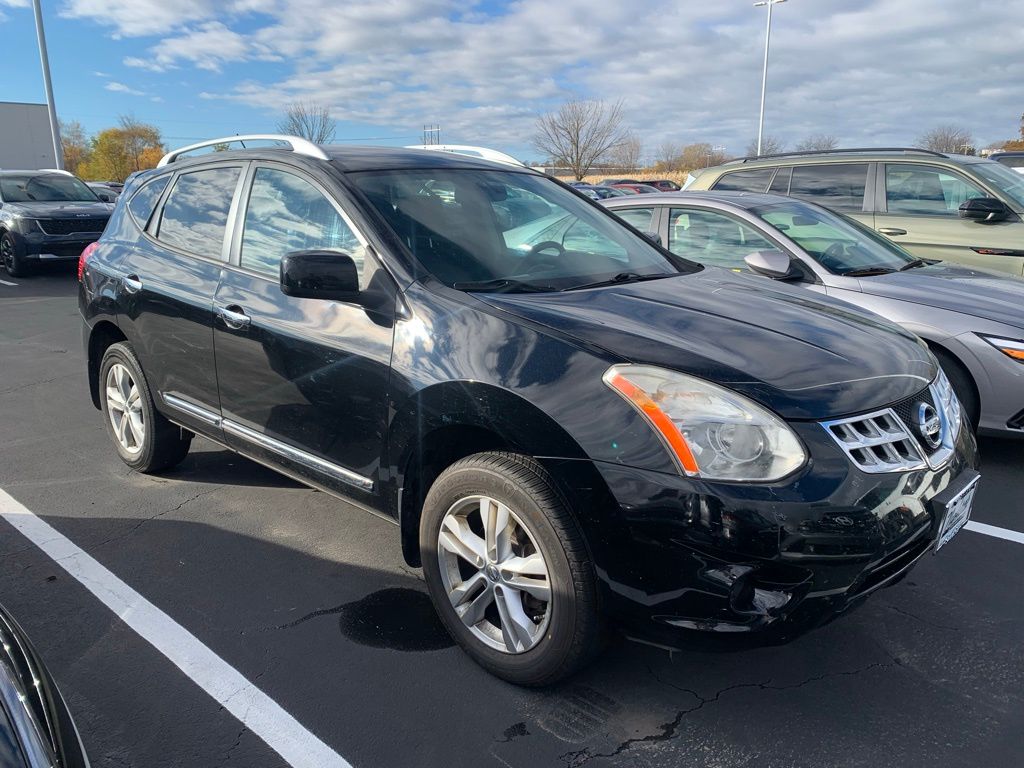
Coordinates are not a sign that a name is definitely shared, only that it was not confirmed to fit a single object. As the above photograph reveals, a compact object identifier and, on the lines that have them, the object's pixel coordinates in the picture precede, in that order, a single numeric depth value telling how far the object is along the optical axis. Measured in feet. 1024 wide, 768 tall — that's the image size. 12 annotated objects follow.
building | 133.49
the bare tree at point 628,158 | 212.43
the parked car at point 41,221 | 42.80
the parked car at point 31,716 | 4.78
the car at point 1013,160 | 46.74
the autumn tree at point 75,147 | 249.59
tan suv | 21.77
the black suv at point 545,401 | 7.34
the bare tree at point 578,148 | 167.94
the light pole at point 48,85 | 72.84
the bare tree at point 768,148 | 151.82
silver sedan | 14.75
